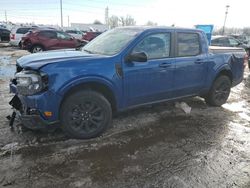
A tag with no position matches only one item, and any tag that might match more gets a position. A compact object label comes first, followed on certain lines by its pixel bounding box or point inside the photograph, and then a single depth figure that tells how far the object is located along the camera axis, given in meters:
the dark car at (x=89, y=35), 16.38
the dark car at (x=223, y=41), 11.38
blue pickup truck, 2.79
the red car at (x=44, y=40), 11.30
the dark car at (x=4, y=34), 21.98
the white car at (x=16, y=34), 15.75
